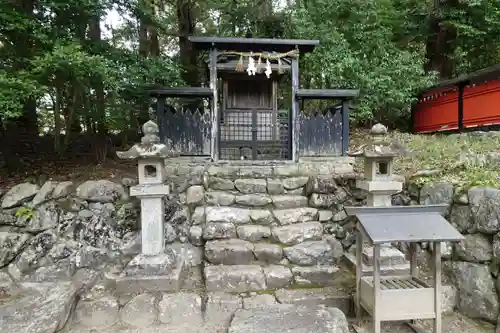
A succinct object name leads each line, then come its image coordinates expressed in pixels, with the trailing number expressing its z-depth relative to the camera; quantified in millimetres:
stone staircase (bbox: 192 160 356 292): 4465
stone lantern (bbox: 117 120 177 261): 4543
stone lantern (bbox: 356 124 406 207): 4617
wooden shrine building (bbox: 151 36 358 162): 7137
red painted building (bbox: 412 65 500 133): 8540
